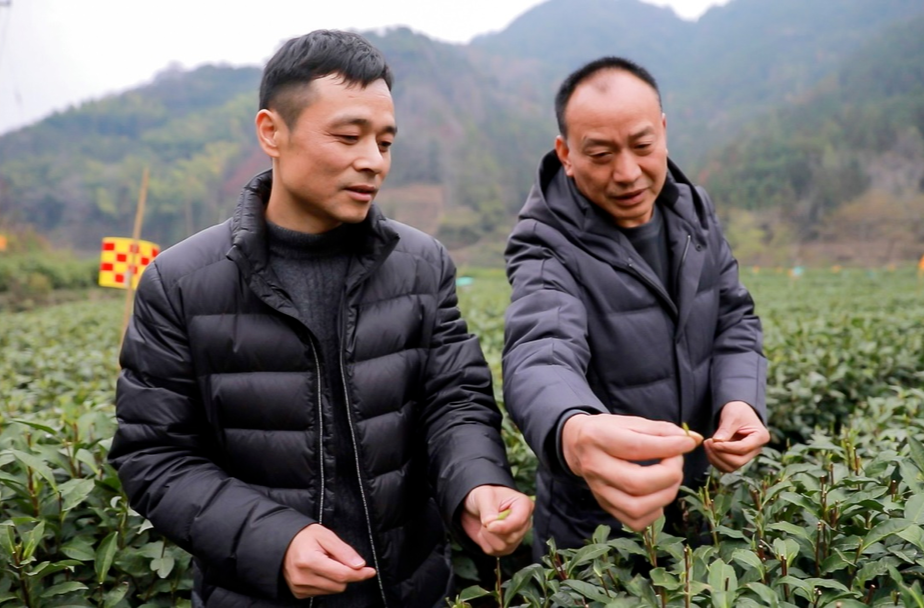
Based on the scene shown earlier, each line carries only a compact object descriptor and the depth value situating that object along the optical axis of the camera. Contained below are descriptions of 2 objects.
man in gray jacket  1.36
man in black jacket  1.20
